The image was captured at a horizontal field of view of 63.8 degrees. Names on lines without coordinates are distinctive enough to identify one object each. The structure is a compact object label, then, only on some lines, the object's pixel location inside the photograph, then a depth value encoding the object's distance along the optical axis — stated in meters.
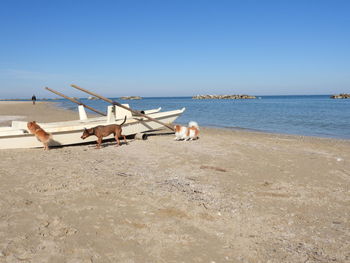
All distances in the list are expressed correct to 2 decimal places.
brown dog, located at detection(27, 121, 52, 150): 9.03
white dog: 11.43
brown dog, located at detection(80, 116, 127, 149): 9.67
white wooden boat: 9.14
